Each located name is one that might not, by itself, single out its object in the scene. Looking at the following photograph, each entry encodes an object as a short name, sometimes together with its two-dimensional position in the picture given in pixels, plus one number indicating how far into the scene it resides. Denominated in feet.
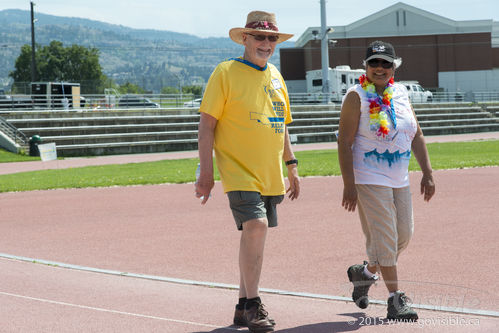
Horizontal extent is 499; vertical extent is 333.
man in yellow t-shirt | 16.98
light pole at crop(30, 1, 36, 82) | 176.86
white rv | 185.57
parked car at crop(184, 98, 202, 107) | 153.79
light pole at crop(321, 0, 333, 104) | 153.51
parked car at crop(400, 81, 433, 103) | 180.33
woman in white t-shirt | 17.28
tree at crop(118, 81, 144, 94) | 318.16
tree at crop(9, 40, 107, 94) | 335.06
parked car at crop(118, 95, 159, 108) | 147.17
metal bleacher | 111.14
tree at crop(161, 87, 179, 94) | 198.35
